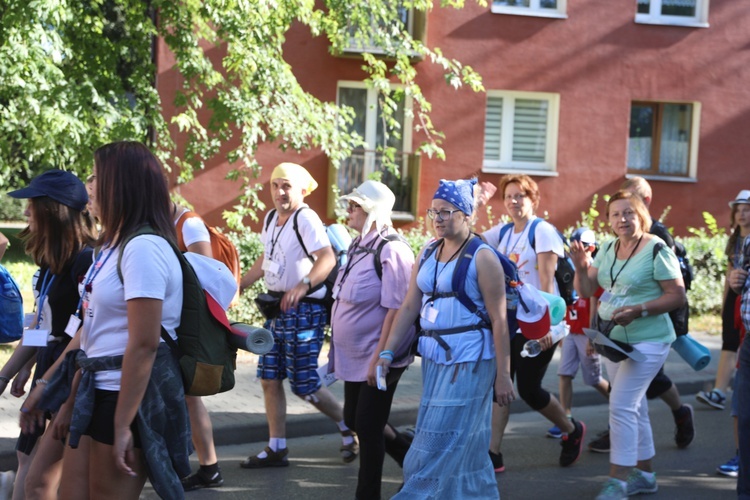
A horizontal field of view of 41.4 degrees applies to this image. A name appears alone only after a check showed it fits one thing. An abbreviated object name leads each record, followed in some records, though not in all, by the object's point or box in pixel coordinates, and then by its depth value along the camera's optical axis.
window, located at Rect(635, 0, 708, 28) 19.27
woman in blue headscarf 4.79
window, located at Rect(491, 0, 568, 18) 18.67
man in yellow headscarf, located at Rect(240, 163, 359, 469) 6.39
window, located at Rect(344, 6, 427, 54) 17.56
